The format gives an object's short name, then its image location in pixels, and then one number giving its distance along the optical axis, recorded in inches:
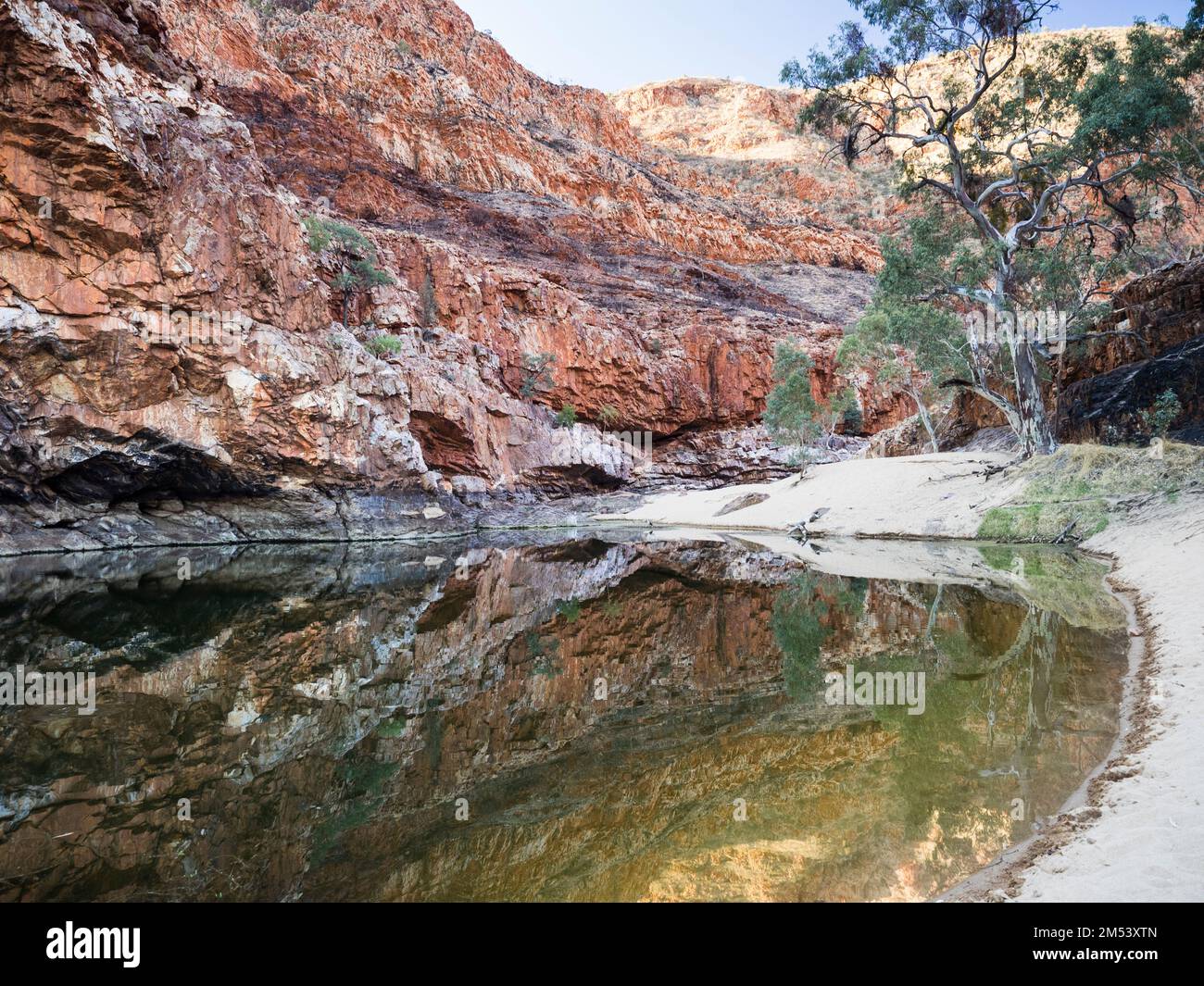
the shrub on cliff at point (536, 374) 1759.4
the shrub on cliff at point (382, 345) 1371.8
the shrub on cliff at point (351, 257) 1459.2
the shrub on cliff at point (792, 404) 1654.8
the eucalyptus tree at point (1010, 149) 798.5
